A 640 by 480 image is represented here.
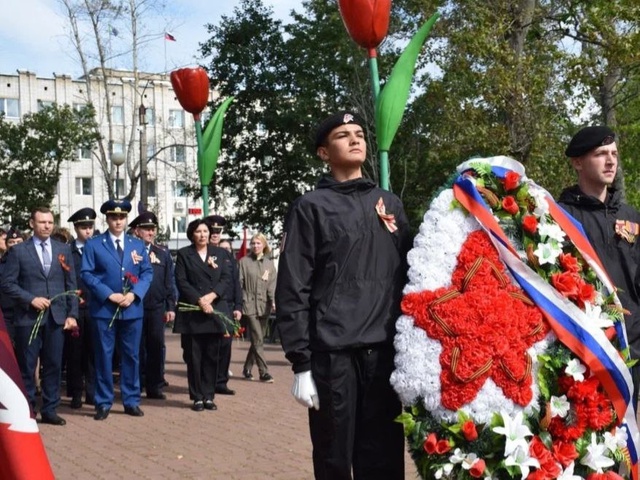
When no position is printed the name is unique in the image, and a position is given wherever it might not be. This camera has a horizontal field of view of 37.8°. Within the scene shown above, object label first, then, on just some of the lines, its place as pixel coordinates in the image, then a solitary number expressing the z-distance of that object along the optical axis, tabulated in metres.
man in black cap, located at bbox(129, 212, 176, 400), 11.69
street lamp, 31.20
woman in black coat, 10.59
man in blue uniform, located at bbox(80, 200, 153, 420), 9.97
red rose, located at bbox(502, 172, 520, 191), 4.45
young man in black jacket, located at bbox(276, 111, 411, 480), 4.27
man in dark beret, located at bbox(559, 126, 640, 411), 4.97
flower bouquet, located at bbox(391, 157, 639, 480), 4.05
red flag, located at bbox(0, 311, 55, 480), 2.30
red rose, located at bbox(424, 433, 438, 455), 4.05
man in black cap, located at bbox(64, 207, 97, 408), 11.05
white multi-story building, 67.88
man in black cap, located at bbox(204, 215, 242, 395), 11.44
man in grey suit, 9.63
